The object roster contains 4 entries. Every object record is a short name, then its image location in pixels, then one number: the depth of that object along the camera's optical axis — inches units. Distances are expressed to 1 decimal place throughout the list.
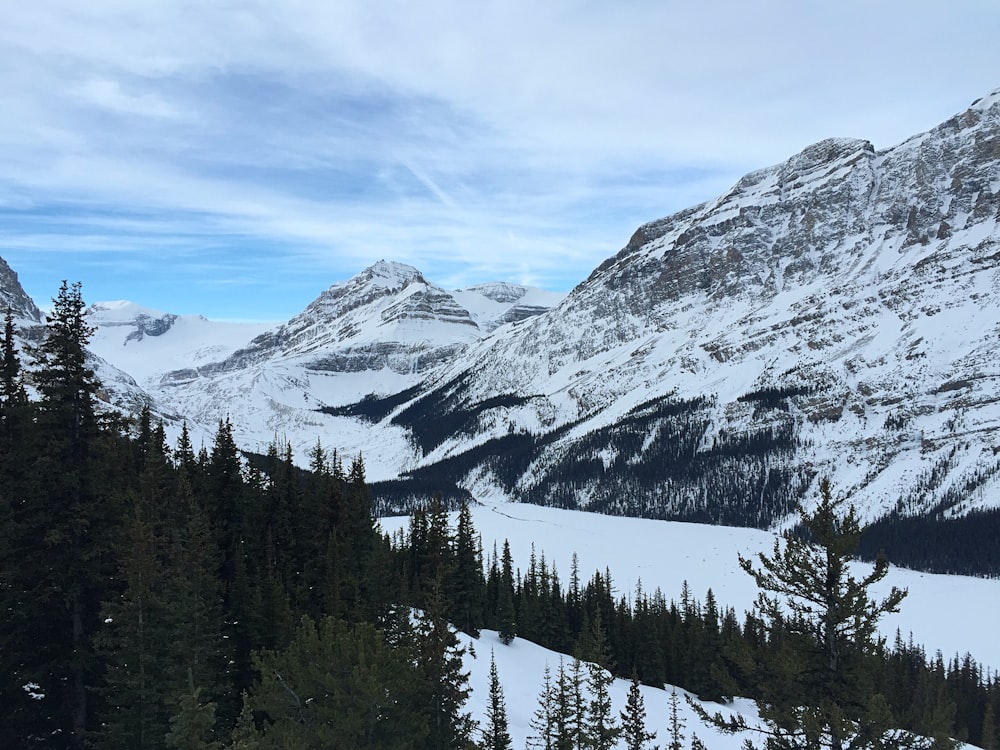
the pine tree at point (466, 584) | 2418.8
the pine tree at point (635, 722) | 1218.2
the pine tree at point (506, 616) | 2411.4
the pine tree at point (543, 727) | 1254.7
